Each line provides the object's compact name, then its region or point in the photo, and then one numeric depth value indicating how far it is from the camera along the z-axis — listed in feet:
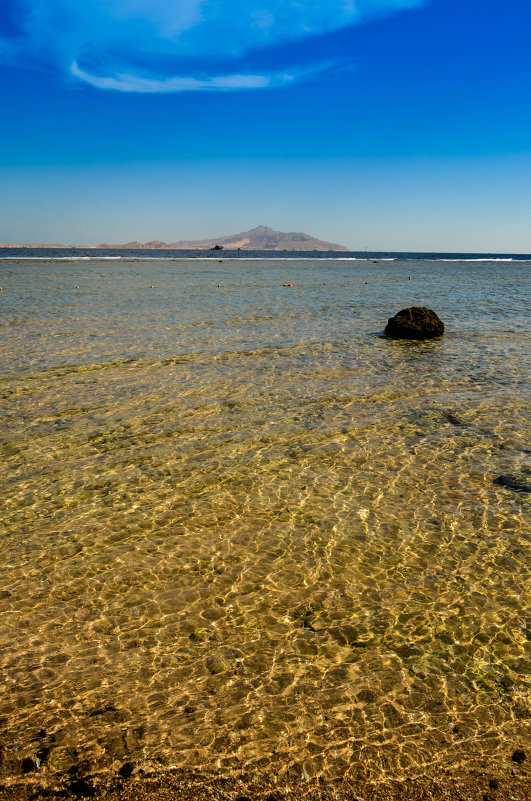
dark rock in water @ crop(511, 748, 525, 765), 11.57
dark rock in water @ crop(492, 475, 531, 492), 24.73
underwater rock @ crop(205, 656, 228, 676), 14.07
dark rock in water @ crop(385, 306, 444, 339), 64.44
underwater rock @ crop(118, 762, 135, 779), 11.04
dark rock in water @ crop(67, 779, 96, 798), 10.64
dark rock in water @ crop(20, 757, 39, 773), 11.09
